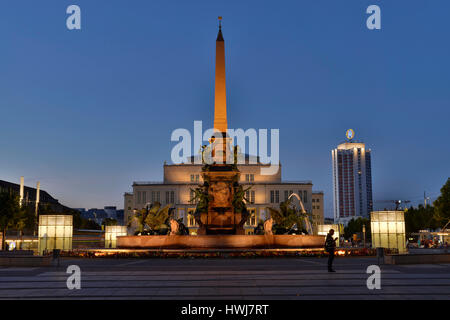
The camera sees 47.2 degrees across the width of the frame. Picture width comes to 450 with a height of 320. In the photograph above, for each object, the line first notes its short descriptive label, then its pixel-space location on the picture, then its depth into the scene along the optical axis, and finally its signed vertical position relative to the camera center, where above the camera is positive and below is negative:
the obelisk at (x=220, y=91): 40.53 +9.66
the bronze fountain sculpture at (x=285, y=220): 34.41 -0.60
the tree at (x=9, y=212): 55.19 +0.10
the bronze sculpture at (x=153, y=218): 35.84 -0.43
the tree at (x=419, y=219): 82.56 -1.46
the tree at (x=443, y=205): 55.91 +0.53
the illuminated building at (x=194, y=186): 130.75 +6.15
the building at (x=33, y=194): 124.81 +5.38
